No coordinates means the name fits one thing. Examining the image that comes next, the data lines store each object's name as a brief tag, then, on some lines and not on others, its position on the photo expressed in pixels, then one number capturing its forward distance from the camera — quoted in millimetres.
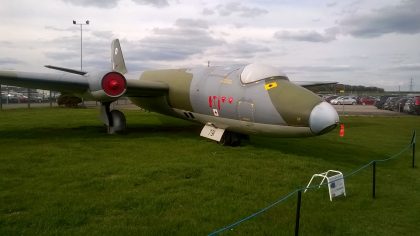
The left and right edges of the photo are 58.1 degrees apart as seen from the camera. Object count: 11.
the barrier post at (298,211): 4654
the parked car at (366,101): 65562
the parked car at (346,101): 63688
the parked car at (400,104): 40375
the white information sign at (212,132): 11806
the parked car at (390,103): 43844
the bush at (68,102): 34406
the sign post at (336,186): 6785
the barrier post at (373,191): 7398
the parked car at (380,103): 46875
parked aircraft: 9305
